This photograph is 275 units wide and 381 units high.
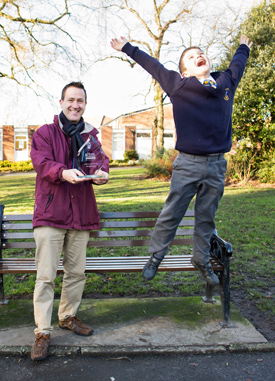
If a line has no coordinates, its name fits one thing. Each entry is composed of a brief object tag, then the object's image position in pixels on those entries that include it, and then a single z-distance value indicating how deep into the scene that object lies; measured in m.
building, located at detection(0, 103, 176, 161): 45.12
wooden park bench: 3.51
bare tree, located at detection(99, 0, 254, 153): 22.50
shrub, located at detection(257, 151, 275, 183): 14.34
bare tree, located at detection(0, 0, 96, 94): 16.11
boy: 2.90
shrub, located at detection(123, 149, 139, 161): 41.04
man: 2.96
